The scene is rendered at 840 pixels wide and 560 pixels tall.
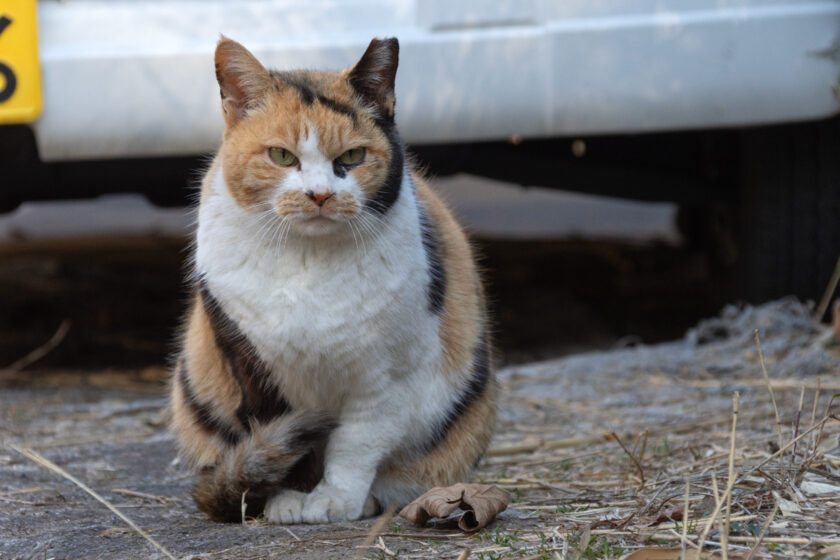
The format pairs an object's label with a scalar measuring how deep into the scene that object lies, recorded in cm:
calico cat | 275
